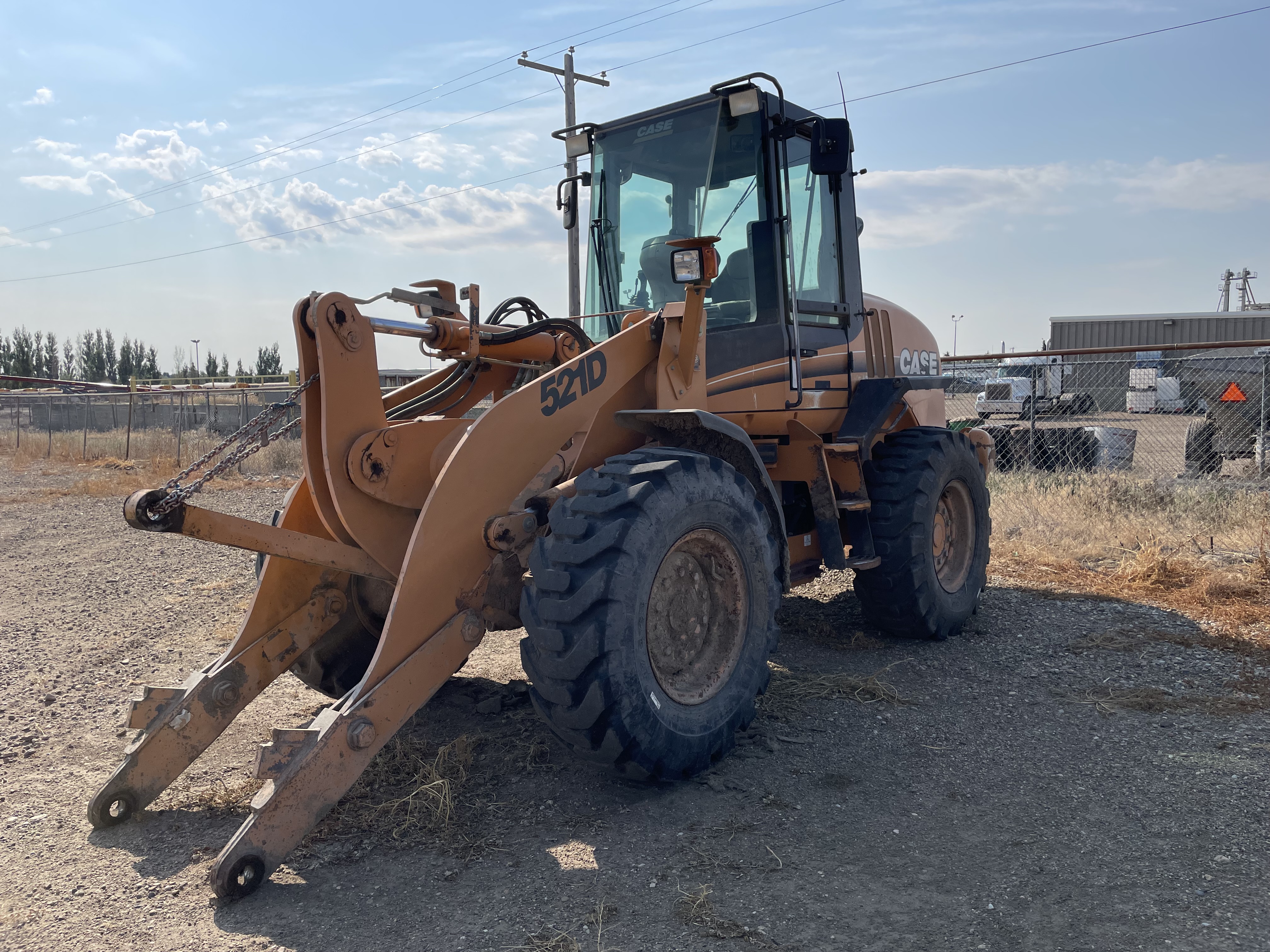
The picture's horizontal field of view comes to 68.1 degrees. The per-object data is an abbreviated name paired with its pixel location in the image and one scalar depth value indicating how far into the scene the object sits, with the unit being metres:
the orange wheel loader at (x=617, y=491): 3.58
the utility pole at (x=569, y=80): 22.31
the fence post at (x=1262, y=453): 10.98
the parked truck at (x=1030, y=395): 13.12
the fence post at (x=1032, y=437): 12.63
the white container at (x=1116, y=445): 13.21
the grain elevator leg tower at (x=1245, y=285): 68.56
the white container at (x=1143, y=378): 24.02
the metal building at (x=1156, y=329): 32.44
